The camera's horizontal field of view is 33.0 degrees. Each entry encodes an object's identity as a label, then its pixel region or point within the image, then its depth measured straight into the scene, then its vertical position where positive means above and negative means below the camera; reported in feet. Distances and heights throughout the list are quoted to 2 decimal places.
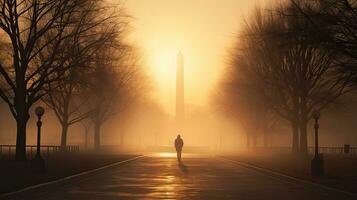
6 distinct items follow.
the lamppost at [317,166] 84.99 -3.33
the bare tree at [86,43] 113.09 +19.23
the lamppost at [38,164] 85.16 -3.00
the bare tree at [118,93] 201.72 +18.64
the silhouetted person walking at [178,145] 150.42 -0.61
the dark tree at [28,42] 107.86 +18.77
